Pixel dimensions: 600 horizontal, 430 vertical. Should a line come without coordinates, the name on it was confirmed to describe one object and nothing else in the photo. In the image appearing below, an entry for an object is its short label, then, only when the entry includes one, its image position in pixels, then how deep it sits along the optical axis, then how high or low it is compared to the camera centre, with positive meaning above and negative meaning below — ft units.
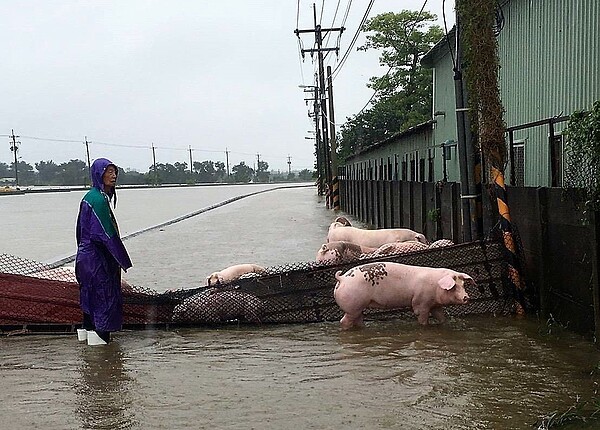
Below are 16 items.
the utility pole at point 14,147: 437.99 +8.48
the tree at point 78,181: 466.08 -11.39
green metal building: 43.14 +3.91
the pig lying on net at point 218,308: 31.01 -5.67
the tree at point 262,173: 631.97 -15.83
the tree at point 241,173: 596.70 -14.36
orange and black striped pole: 31.12 -3.91
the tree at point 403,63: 170.40 +16.85
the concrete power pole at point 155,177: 518.78 -12.76
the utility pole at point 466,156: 34.94 -0.60
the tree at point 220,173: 573.74 -13.01
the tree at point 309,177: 642.51 -20.97
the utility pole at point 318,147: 241.14 +0.46
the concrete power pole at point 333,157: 135.13 -1.39
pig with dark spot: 29.04 -4.96
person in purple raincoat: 28.02 -3.39
